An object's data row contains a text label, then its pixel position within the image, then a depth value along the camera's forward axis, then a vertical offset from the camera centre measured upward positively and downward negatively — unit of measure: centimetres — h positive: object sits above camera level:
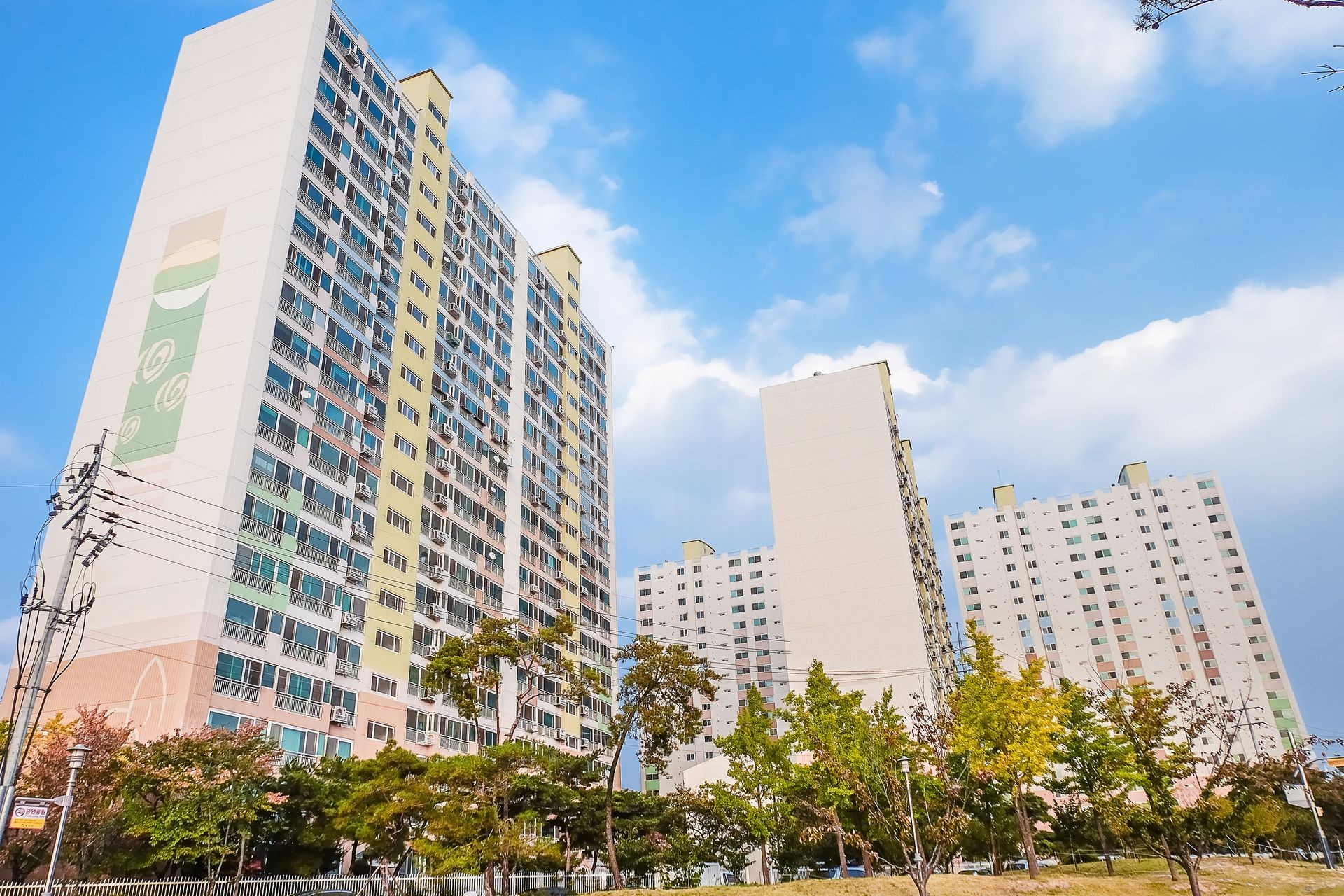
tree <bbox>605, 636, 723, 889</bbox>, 4103 +730
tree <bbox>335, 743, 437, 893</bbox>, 3459 +294
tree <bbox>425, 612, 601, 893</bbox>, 3878 +861
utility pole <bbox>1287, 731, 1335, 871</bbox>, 4592 +170
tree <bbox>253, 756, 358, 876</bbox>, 3644 +244
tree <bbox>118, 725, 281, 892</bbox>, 3122 +313
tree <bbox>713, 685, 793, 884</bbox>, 4438 +447
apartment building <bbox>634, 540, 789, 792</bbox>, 13625 +3680
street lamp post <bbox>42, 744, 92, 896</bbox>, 2522 +299
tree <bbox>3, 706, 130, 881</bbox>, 3155 +340
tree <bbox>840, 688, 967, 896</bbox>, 2953 +304
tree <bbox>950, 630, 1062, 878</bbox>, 4028 +527
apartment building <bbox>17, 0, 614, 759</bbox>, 4259 +2477
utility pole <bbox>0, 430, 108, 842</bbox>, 2334 +641
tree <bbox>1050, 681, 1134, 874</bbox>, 4188 +438
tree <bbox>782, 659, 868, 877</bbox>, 4002 +577
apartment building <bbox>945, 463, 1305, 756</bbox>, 11538 +3245
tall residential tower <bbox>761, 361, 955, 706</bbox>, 8056 +2768
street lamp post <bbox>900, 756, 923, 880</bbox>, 2931 +44
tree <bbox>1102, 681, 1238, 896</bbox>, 3353 +270
